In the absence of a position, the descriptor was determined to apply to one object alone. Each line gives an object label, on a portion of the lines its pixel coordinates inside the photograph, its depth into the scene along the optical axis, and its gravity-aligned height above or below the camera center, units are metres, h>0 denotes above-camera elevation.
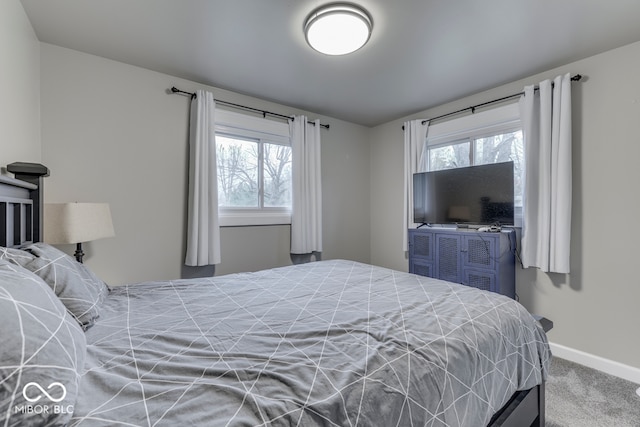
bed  0.64 -0.45
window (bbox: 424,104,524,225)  2.84 +0.76
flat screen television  2.65 +0.16
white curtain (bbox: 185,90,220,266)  2.70 +0.22
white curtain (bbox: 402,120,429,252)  3.47 +0.65
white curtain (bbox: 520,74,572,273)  2.39 +0.31
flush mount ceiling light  1.78 +1.18
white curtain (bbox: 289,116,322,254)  3.38 +0.27
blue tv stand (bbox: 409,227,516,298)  2.57 -0.44
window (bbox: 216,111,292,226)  3.08 +0.46
